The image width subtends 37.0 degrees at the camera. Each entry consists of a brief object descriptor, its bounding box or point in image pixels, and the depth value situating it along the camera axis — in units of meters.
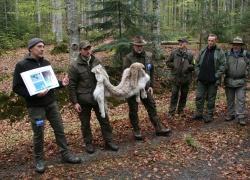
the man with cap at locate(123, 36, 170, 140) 9.05
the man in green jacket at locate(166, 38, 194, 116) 10.93
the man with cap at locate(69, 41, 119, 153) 8.12
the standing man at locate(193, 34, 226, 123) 10.49
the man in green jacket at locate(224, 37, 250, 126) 10.56
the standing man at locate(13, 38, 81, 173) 7.11
